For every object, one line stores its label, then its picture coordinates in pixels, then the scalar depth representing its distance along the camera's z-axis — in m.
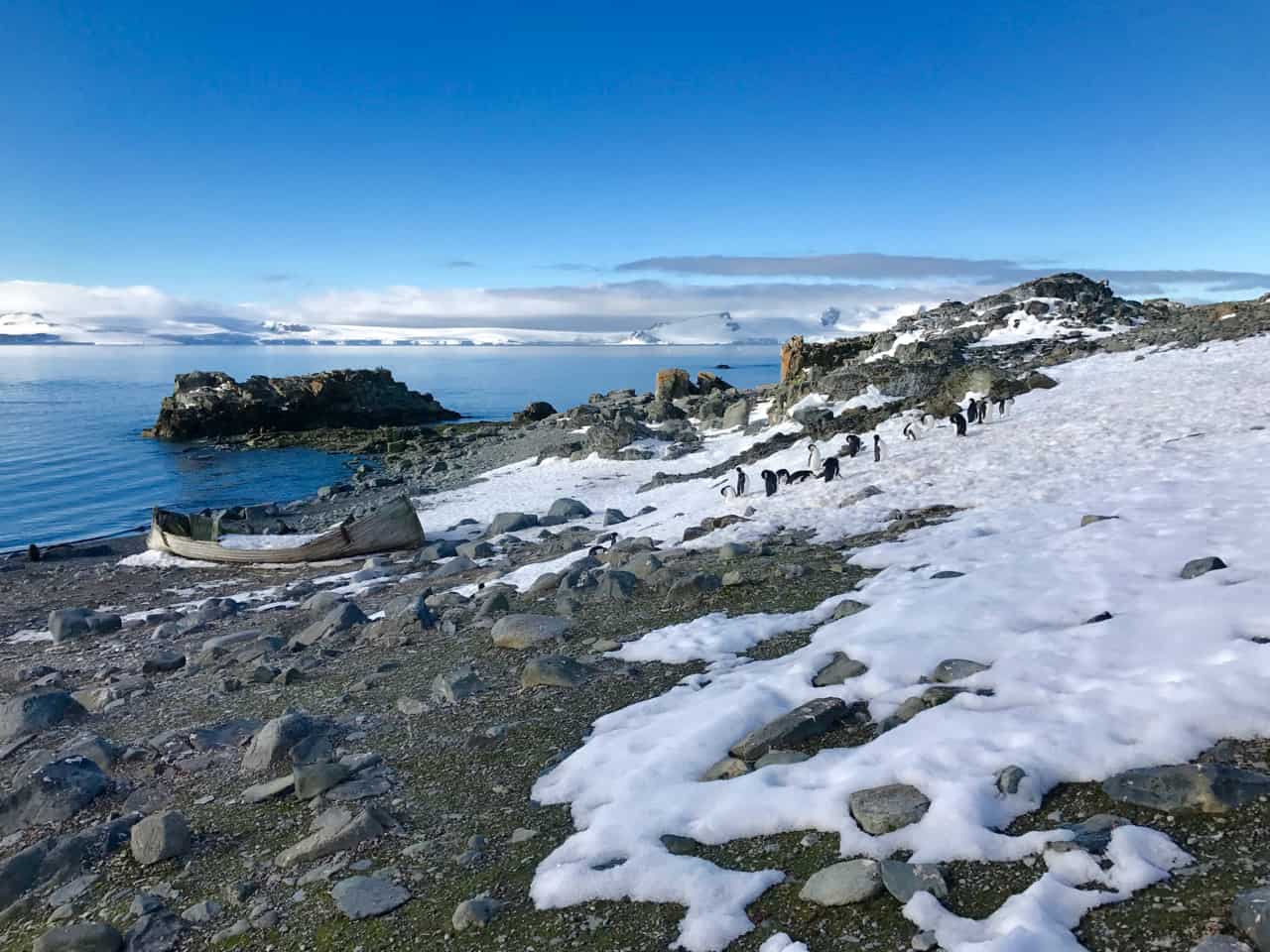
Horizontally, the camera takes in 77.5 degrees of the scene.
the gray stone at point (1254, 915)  3.38
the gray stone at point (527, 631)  9.67
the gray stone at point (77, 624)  15.05
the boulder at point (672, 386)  50.22
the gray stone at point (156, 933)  4.91
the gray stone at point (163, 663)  11.37
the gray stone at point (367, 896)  4.86
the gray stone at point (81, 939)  4.86
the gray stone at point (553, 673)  8.13
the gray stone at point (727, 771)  5.81
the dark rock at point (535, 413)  58.51
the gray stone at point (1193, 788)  4.43
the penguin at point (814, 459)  19.70
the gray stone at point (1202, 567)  7.91
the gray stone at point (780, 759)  5.77
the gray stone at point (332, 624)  11.66
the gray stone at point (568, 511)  22.33
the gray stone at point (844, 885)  4.19
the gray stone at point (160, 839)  5.83
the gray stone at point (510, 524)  21.31
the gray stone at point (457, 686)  8.18
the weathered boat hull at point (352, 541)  20.64
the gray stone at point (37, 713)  9.14
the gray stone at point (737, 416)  36.25
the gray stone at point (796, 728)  6.04
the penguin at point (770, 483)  17.11
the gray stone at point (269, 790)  6.56
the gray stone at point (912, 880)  4.11
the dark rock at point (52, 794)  6.76
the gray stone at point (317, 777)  6.52
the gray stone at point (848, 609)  8.86
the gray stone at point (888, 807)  4.77
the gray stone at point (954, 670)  6.59
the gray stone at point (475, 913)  4.56
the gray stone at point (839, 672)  7.03
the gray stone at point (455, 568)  16.42
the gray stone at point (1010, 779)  4.86
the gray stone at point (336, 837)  5.55
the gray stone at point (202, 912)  5.09
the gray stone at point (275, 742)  7.24
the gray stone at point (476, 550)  17.98
